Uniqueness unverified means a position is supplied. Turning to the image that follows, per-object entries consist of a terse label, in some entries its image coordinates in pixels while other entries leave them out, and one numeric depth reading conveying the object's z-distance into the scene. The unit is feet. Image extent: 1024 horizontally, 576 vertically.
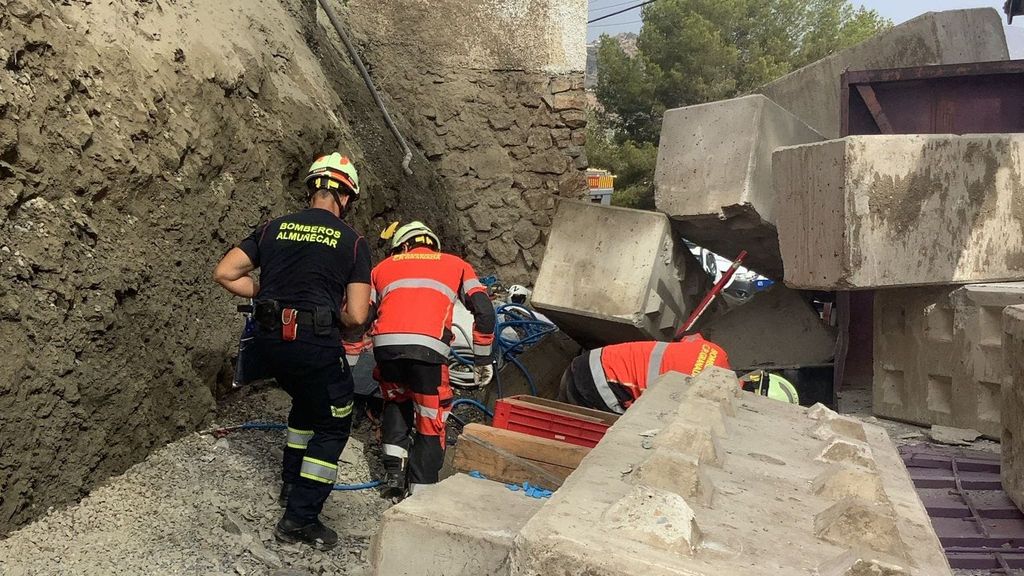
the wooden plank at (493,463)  9.62
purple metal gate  10.94
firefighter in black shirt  12.26
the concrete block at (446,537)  5.11
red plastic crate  13.07
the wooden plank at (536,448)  9.86
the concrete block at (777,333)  21.11
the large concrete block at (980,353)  14.19
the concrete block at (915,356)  15.14
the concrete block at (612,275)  19.16
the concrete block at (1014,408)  11.30
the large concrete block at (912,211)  14.34
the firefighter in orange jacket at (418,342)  14.74
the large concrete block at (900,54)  26.30
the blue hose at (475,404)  18.51
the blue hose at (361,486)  14.46
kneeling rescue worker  14.25
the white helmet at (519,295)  24.12
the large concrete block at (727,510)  4.66
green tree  76.95
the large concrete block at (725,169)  17.78
